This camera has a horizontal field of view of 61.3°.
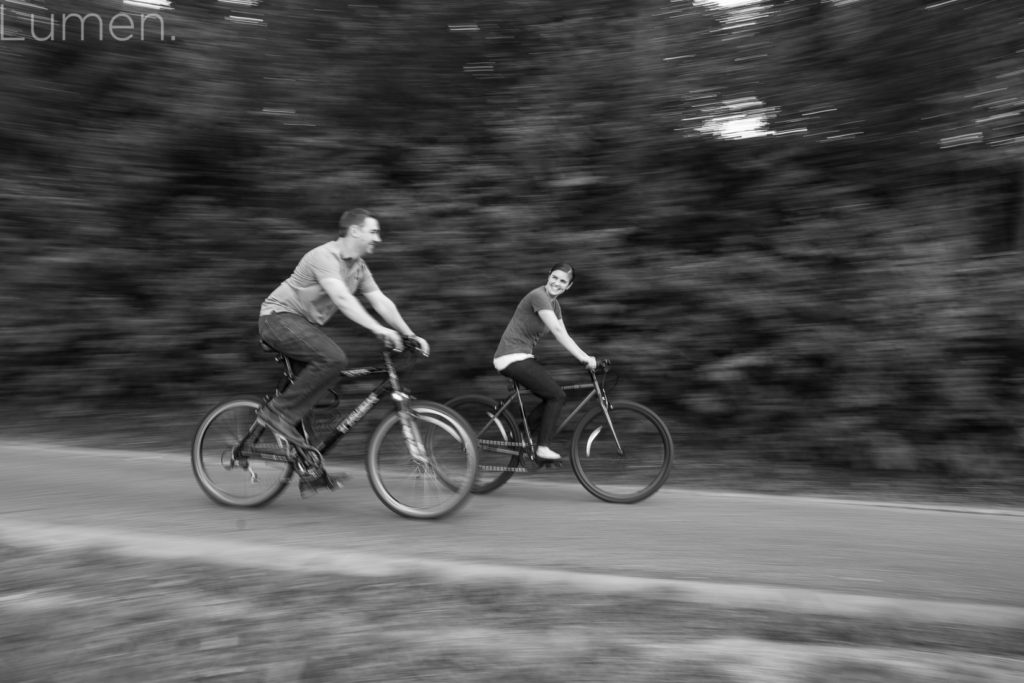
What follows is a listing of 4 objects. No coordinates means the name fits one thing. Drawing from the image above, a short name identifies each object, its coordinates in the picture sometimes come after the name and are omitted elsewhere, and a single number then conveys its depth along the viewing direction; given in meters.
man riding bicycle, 5.16
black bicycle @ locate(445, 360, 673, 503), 5.92
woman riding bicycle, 5.96
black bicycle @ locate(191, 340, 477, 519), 5.21
